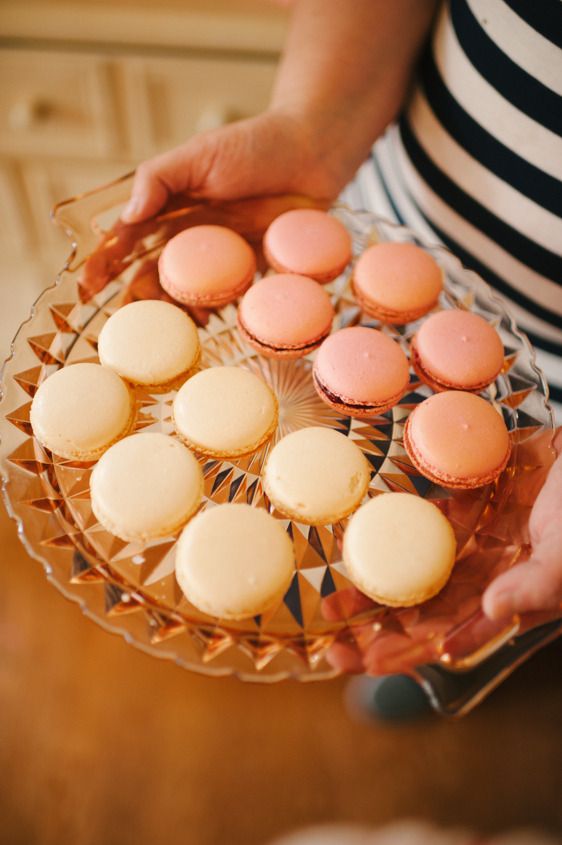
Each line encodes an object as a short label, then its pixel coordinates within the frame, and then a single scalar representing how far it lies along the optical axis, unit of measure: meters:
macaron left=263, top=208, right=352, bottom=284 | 0.84
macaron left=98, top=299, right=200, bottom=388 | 0.76
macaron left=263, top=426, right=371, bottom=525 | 0.68
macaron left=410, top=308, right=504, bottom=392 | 0.77
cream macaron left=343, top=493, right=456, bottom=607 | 0.64
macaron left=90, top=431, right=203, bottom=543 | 0.65
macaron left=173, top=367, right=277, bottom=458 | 0.72
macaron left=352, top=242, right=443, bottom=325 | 0.83
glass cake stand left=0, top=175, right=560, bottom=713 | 0.61
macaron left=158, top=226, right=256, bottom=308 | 0.81
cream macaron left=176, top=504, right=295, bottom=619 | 0.62
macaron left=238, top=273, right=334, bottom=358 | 0.79
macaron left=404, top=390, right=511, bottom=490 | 0.70
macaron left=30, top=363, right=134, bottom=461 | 0.69
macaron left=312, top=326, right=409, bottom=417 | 0.75
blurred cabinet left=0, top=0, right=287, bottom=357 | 1.22
